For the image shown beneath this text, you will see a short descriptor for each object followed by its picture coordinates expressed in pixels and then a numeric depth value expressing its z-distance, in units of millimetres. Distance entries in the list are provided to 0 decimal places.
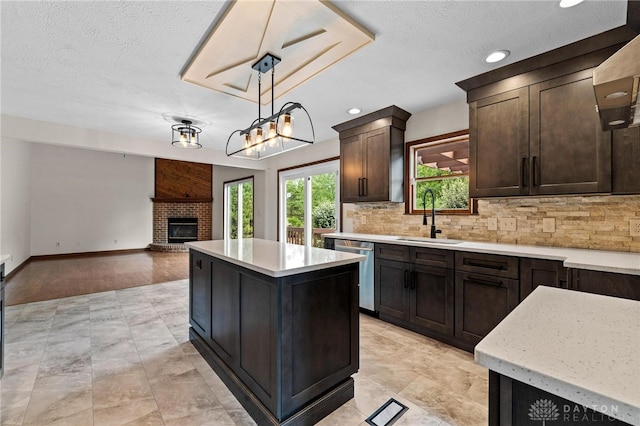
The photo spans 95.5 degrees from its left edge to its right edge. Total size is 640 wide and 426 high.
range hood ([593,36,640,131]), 790
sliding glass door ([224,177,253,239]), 7762
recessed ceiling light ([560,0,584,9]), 1726
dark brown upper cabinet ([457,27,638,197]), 2088
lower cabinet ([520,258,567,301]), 2045
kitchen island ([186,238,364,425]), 1636
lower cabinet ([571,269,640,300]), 1716
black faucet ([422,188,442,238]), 3346
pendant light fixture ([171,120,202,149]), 3568
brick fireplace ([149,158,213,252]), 8984
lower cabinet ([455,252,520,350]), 2316
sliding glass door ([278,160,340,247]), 5062
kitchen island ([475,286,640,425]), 532
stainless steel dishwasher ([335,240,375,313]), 3371
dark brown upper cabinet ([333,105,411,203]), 3594
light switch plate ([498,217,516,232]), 2842
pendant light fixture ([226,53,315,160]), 2133
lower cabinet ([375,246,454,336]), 2721
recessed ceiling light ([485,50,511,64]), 2285
